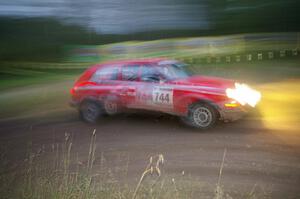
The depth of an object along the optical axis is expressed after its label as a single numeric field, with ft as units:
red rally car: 17.51
